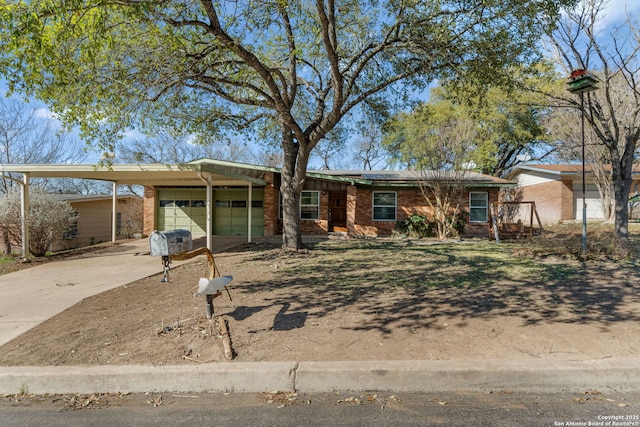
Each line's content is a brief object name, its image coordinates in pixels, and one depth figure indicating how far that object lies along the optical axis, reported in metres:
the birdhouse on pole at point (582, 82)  7.71
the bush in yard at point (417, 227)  16.30
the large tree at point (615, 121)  9.09
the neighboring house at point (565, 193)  20.97
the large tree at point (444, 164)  14.74
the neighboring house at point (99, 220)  17.56
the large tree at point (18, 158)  18.76
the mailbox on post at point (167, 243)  4.73
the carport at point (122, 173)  10.50
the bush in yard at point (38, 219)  11.60
